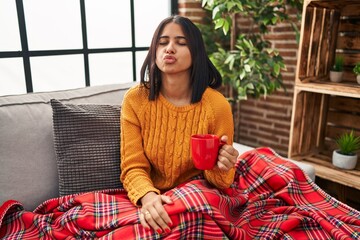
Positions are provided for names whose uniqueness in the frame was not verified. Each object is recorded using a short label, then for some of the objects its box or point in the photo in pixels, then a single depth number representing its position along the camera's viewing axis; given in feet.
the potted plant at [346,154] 5.66
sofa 3.79
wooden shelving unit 5.54
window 5.80
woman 3.71
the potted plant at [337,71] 5.80
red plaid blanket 3.01
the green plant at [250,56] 6.50
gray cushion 3.86
